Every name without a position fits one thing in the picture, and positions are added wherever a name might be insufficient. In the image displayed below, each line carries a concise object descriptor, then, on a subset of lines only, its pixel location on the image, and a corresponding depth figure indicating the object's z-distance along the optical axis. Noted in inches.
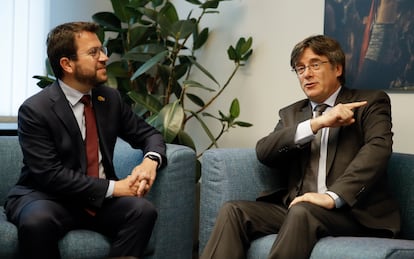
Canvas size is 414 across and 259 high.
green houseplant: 146.3
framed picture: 118.0
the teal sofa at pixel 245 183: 104.8
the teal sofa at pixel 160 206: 103.0
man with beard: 104.0
